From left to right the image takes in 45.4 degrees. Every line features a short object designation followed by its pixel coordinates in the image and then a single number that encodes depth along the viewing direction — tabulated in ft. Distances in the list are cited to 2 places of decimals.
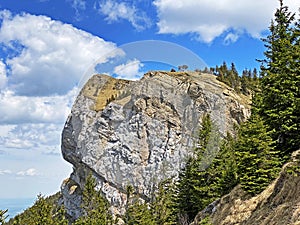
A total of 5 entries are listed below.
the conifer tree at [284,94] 70.54
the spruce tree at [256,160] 65.26
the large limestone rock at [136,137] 225.56
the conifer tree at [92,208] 140.15
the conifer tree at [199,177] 121.60
